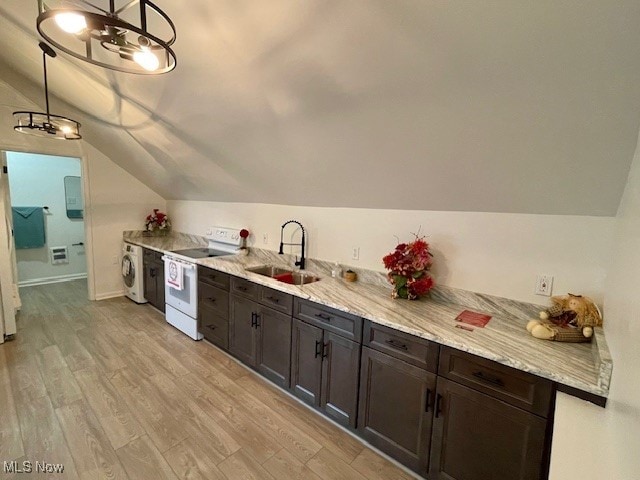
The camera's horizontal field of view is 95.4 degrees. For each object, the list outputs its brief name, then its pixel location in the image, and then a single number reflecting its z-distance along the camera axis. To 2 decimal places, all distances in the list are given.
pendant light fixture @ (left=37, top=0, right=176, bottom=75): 0.83
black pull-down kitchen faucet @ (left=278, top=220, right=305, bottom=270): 2.86
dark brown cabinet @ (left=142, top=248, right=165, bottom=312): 3.71
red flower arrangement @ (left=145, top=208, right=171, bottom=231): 4.65
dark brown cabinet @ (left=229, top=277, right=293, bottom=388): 2.25
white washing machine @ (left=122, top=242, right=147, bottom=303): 4.10
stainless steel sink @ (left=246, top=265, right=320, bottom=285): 2.71
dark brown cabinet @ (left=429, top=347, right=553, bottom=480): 1.21
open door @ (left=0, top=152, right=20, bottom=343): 2.96
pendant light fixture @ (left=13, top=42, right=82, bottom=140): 2.12
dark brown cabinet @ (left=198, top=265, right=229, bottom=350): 2.79
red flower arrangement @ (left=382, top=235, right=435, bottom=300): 1.93
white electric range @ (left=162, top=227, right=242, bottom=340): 3.14
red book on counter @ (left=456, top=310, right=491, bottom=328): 1.63
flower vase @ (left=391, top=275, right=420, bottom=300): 1.96
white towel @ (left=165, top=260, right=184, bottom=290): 3.21
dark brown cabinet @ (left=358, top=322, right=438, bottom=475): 1.53
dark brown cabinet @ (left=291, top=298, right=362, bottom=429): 1.84
